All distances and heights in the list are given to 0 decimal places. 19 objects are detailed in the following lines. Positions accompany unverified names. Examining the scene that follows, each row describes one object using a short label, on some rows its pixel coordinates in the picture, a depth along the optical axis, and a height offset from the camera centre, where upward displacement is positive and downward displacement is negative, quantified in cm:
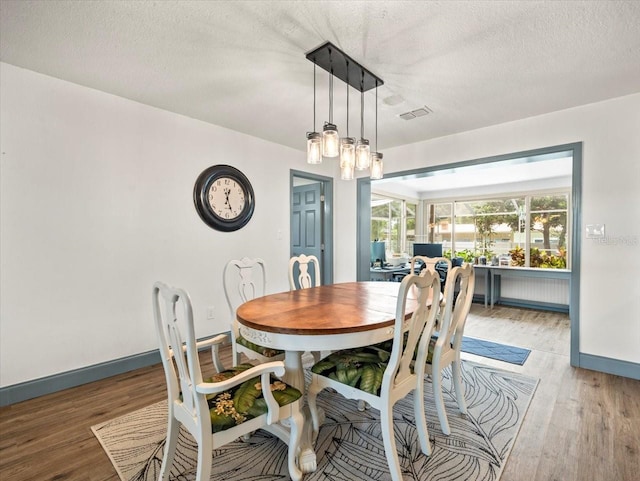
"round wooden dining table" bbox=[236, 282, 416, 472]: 154 -46
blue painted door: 483 +18
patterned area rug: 162 -121
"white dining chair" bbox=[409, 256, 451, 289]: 300 -26
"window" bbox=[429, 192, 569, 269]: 572 +9
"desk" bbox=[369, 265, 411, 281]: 551 -68
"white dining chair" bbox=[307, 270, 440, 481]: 152 -73
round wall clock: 338 +38
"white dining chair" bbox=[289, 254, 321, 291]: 302 -37
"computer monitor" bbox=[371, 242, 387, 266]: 597 -38
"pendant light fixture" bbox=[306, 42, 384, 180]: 209 +64
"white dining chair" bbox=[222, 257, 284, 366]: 208 -60
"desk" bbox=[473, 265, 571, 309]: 508 -68
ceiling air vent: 306 +117
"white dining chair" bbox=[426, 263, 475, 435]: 191 -67
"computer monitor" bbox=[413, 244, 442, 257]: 585 -31
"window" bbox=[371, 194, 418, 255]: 668 +22
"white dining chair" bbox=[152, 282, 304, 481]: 123 -74
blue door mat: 319 -123
